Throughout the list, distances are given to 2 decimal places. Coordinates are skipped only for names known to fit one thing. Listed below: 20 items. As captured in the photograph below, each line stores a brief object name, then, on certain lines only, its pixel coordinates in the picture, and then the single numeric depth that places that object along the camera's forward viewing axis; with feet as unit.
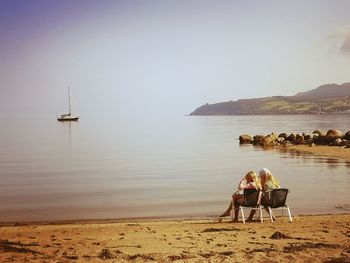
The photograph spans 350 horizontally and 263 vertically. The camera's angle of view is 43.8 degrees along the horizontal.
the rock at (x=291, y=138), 160.25
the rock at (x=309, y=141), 152.25
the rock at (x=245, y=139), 174.60
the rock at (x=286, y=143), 150.02
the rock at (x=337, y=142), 139.23
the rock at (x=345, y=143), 135.03
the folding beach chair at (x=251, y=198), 40.04
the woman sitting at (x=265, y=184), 40.65
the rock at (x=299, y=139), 154.92
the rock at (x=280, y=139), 160.56
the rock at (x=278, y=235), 33.27
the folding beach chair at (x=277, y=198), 39.78
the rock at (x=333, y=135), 144.81
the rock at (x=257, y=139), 166.09
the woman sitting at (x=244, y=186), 40.42
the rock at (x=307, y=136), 157.69
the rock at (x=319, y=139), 148.36
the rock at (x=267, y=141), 157.28
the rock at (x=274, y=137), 161.38
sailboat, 532.60
